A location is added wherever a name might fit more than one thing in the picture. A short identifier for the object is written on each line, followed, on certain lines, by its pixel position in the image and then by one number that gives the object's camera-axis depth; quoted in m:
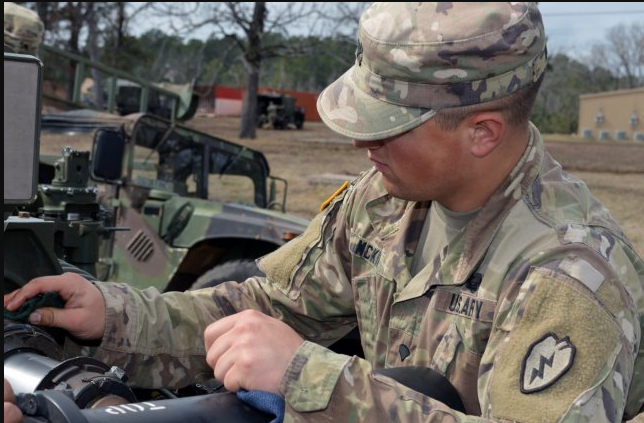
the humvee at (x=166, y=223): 5.99
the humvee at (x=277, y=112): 34.06
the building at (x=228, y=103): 43.69
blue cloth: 1.59
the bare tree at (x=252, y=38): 23.45
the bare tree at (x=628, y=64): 38.34
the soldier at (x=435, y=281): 1.61
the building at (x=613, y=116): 34.16
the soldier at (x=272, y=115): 33.94
